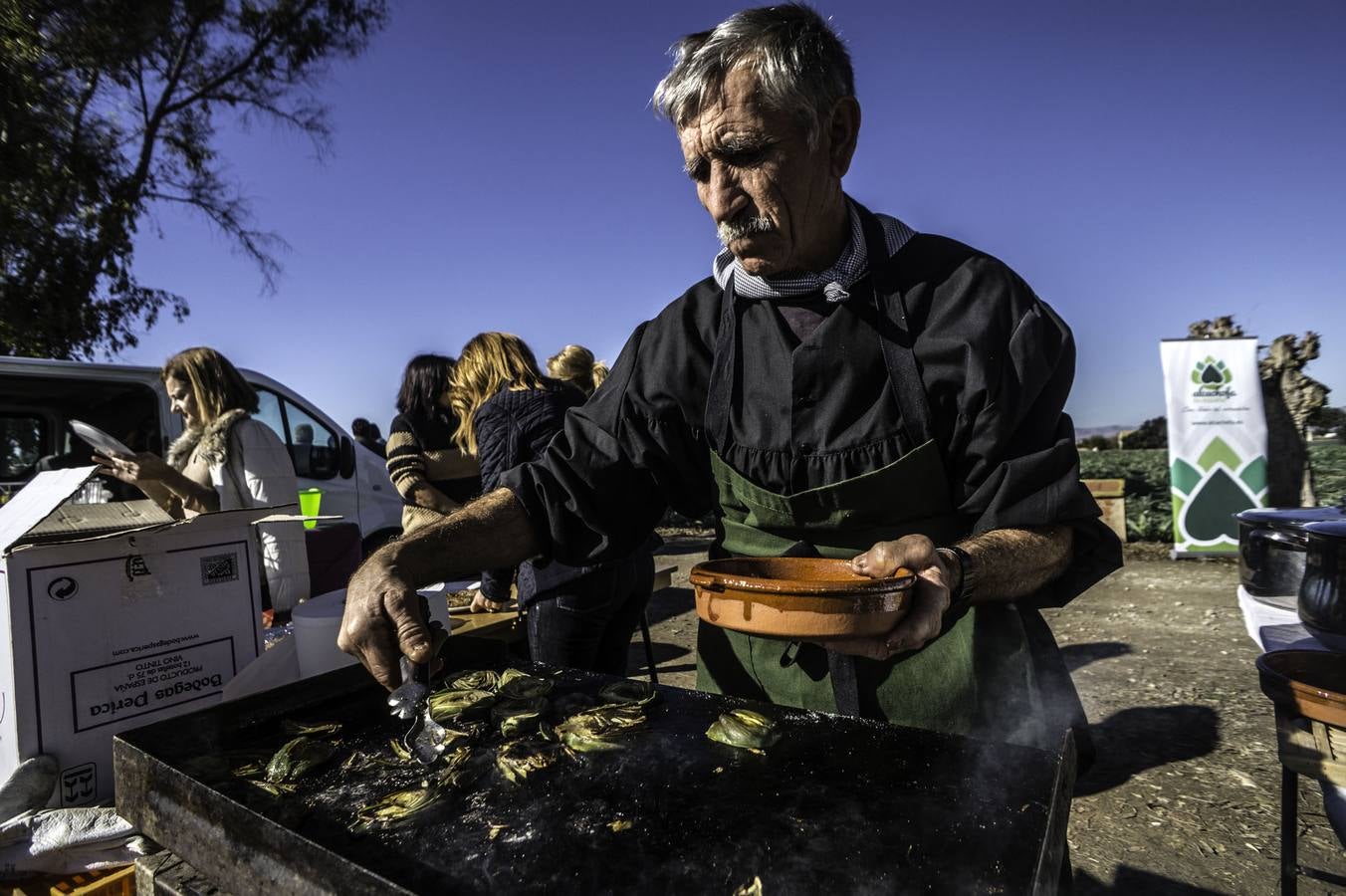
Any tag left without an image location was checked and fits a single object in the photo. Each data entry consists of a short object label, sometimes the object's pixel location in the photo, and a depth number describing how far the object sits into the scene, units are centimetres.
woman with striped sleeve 402
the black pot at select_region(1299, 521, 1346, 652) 196
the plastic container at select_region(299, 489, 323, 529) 388
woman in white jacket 310
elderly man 136
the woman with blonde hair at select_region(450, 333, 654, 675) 302
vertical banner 792
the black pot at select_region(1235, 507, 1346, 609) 247
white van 545
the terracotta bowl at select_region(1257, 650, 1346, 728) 156
